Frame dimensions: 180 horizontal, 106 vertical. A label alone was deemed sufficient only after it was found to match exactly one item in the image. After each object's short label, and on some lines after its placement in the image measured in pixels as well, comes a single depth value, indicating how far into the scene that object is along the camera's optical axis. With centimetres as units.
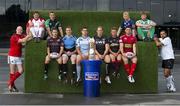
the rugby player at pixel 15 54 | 1412
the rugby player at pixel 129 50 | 1395
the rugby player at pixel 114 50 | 1397
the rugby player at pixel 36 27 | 1420
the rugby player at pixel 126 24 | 1434
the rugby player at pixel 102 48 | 1392
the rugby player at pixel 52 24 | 1428
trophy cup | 1347
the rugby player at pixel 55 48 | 1388
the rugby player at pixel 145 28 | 1443
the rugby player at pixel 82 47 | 1390
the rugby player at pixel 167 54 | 1455
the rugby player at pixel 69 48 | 1393
